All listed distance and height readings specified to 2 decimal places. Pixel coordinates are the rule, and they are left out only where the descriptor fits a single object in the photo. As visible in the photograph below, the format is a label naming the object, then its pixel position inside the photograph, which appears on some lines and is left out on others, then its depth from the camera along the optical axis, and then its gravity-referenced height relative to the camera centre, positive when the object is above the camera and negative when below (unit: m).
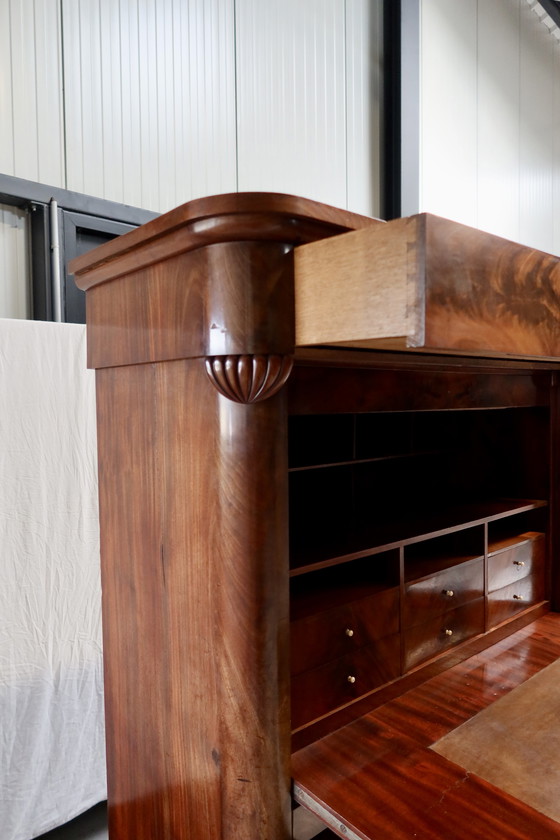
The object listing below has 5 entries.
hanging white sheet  1.69 -0.53
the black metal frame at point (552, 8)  4.33 +2.77
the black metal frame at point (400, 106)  3.09 +1.48
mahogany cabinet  0.70 -0.11
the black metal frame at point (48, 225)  1.90 +0.56
